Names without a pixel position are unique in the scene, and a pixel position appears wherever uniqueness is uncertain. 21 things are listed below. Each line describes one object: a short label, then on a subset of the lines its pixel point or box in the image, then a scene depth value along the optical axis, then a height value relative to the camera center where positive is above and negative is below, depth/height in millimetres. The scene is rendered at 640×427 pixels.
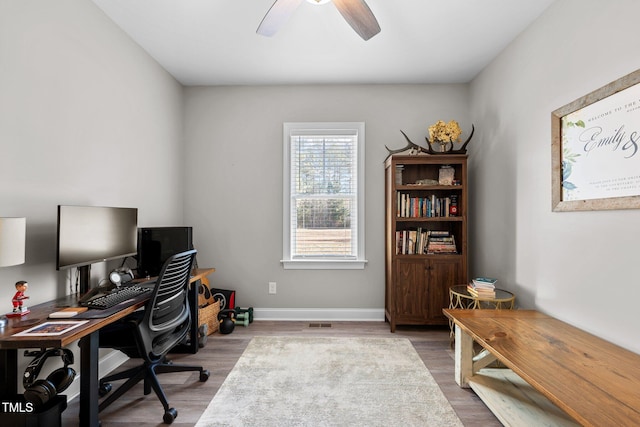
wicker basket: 3037 -947
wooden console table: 1202 -694
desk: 1297 -605
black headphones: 1397 -788
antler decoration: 3208 +719
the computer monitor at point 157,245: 2678 -250
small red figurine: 1565 -424
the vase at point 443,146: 3214 +767
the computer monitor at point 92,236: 1840 -127
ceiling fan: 1879 +1281
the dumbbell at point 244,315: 3414 -1076
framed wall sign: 1665 +424
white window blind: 3615 +258
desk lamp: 1365 -113
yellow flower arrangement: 3148 +883
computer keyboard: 1749 -484
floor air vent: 3412 -1176
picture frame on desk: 1343 -506
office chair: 1824 -709
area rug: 1863 -1183
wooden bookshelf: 3174 -314
